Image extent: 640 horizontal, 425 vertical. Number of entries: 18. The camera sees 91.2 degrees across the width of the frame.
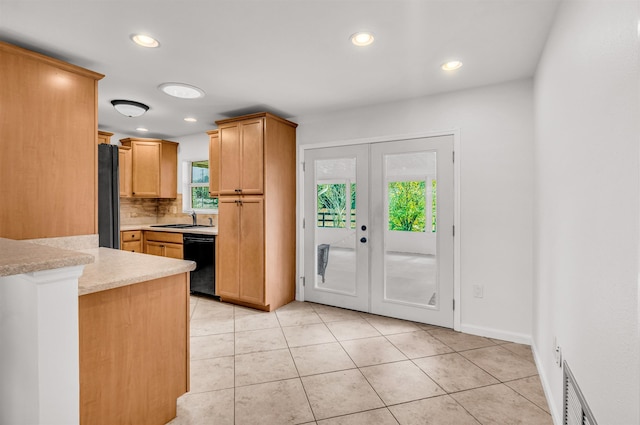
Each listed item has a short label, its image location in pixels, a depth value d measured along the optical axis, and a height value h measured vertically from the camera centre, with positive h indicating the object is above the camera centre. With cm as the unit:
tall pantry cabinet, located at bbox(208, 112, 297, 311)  366 +0
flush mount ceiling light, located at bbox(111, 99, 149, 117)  334 +112
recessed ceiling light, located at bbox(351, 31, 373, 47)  212 +119
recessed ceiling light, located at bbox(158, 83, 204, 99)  299 +119
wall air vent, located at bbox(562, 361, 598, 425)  122 -83
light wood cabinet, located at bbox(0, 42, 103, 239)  206 +46
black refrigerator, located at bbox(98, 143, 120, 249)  290 +13
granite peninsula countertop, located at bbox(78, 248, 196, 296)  144 -32
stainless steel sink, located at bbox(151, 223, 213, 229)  488 -23
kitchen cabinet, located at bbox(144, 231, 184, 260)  438 -48
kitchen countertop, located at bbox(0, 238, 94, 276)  90 -15
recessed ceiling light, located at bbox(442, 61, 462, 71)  253 +119
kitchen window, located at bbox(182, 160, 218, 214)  526 +41
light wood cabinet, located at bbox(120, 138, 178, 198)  504 +72
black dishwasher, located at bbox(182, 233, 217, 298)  414 -65
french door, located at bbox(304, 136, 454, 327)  320 -20
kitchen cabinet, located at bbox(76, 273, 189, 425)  144 -72
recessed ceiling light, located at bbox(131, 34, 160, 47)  214 +119
